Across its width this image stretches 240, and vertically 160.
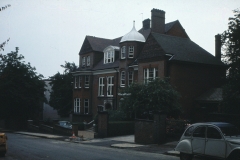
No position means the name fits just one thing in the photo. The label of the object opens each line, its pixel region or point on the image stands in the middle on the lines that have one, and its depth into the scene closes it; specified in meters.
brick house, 33.75
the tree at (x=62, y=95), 64.62
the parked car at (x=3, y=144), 16.08
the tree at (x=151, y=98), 28.33
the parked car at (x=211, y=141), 11.91
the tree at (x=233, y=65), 23.19
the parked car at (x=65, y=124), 39.60
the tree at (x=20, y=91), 45.66
